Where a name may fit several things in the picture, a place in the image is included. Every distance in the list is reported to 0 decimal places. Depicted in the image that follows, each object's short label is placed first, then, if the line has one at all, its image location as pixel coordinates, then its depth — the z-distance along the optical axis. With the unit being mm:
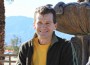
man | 2775
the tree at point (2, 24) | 12916
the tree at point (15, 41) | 30316
